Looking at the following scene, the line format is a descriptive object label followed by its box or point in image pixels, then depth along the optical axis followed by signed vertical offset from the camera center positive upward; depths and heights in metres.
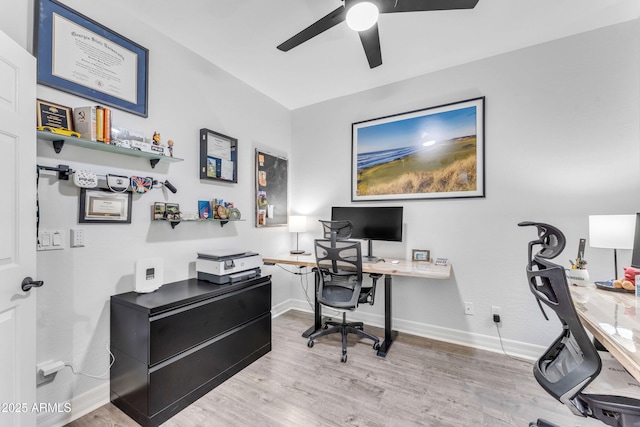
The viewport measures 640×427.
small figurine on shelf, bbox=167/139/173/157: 2.07 +0.55
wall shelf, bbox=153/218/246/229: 2.10 -0.06
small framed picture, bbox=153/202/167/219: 2.01 +0.03
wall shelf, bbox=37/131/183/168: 1.47 +0.43
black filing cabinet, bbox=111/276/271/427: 1.57 -0.87
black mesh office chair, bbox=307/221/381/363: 2.27 -0.62
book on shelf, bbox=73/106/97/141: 1.60 +0.56
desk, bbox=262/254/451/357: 2.17 -0.49
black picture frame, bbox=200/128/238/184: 2.39 +0.56
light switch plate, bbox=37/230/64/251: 1.49 -0.15
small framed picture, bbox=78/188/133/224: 1.65 +0.05
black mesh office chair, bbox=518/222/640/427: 1.03 -0.72
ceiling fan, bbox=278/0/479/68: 1.49 +1.19
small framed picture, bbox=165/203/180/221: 2.06 +0.02
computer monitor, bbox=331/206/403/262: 2.72 -0.10
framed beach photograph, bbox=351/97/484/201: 2.52 +0.63
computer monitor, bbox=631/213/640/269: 1.63 -0.20
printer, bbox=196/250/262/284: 2.10 -0.43
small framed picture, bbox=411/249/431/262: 2.69 -0.43
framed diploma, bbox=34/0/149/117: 1.52 +1.01
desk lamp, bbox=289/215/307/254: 3.25 -0.13
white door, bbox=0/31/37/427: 1.15 -0.08
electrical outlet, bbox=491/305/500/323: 2.38 -0.91
